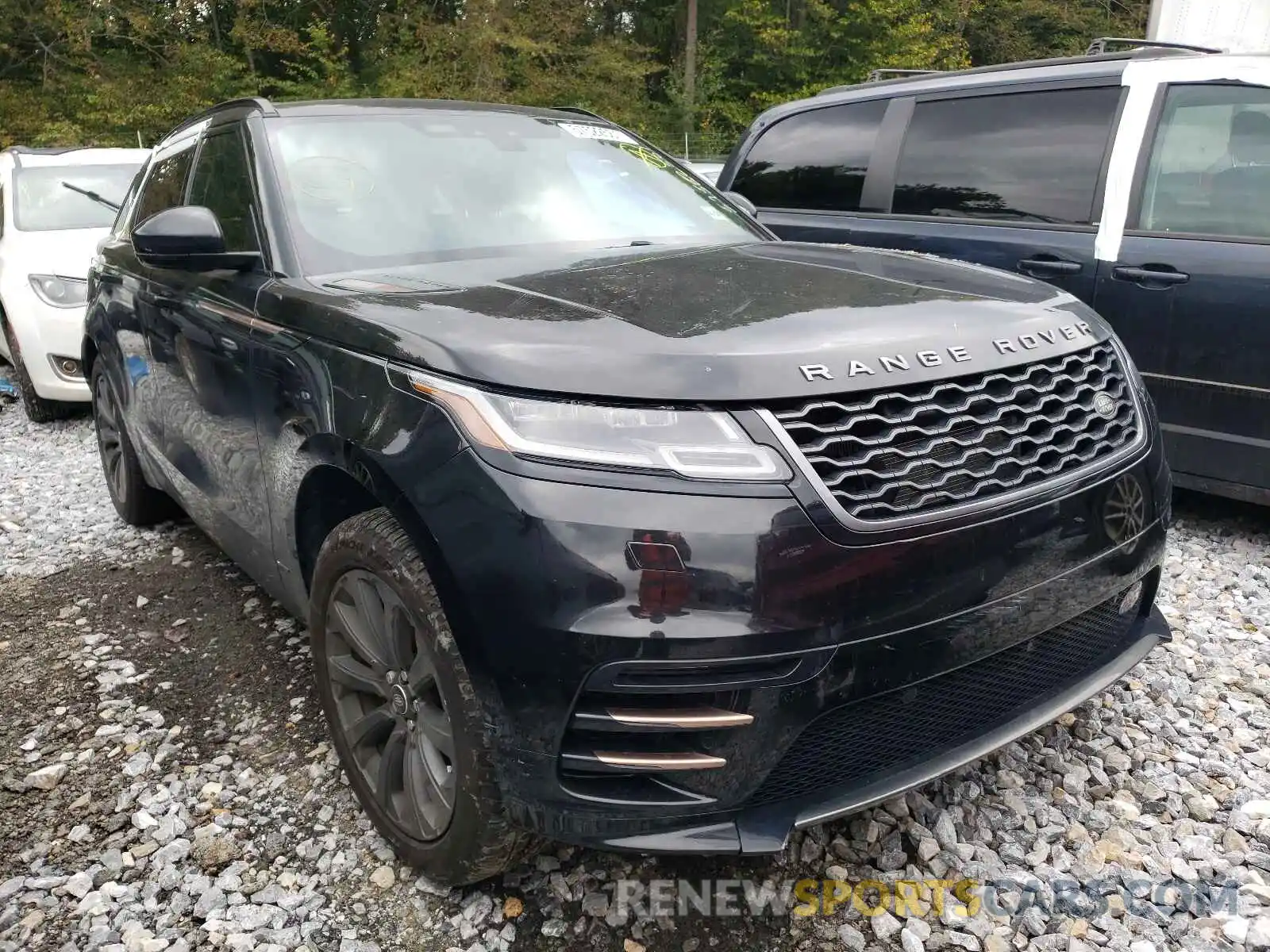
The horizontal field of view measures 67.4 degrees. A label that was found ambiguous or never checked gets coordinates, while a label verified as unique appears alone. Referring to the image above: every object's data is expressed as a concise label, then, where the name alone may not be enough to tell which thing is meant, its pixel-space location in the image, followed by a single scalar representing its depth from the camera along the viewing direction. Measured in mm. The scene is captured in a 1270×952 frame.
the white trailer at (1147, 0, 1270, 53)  5730
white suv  6094
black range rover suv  1630
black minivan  3521
